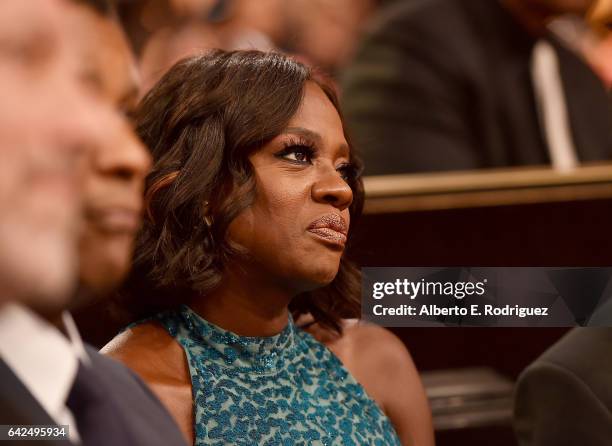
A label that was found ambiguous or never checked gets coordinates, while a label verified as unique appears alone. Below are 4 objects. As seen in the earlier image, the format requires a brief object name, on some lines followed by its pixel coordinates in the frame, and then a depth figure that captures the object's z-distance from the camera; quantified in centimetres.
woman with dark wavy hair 562
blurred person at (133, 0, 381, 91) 608
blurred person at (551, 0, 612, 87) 610
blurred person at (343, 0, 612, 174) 611
